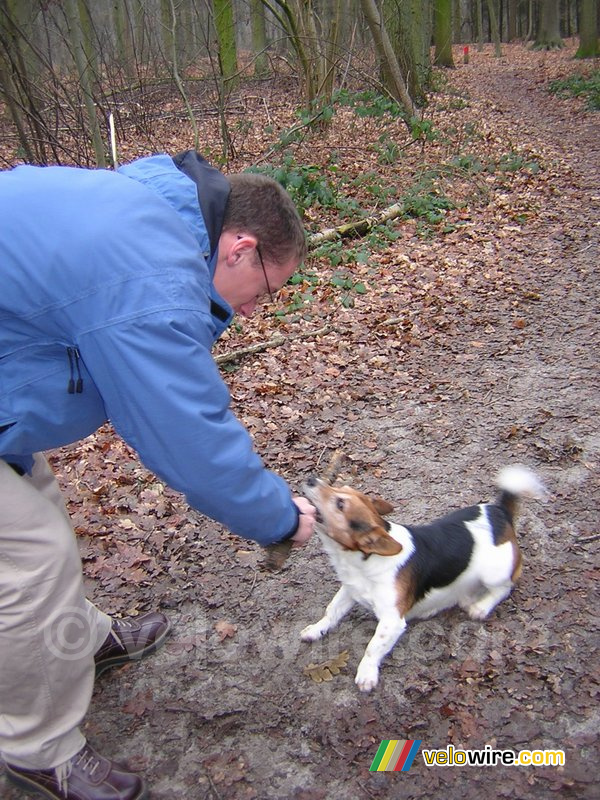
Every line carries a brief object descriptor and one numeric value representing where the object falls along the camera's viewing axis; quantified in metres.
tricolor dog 2.96
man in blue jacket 1.85
